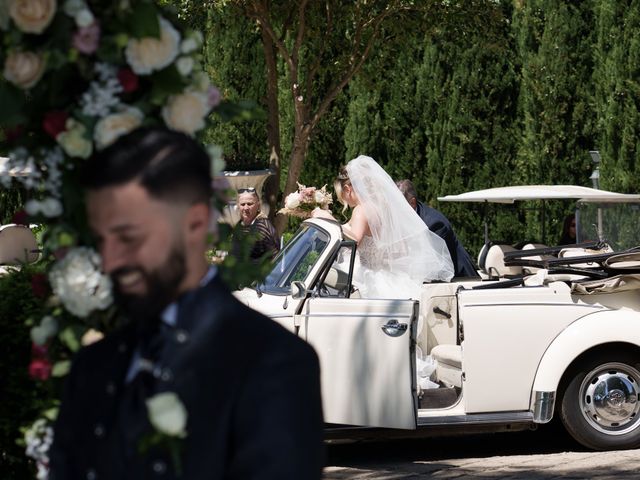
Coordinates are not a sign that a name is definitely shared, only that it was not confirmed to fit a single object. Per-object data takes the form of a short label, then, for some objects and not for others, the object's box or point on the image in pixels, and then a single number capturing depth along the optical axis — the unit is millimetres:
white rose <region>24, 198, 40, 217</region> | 4697
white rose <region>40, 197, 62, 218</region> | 4648
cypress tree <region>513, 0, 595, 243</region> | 38789
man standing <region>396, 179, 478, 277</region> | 15690
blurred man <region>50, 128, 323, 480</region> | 3540
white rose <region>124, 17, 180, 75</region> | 4552
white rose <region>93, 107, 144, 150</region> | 4209
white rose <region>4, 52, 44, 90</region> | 4634
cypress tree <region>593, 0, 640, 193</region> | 37524
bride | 14635
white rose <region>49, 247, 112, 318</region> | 4302
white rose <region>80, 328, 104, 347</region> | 4829
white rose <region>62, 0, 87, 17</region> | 4582
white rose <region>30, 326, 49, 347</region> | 4835
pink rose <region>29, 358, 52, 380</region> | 4961
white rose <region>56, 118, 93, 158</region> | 4397
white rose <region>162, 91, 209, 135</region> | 4588
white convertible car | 12934
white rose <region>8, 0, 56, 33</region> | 4529
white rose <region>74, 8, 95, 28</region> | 4555
